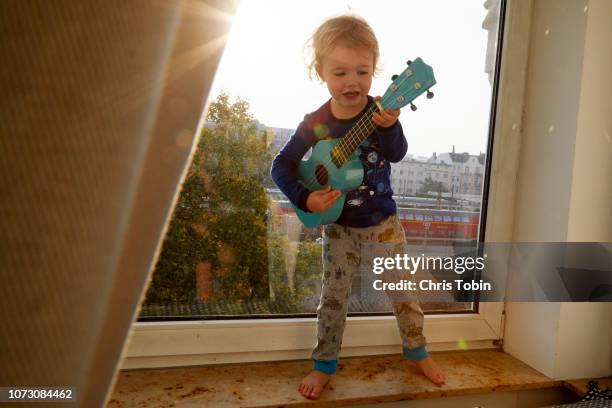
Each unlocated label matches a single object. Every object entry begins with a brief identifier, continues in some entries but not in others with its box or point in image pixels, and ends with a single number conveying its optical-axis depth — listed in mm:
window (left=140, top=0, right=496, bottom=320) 962
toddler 884
